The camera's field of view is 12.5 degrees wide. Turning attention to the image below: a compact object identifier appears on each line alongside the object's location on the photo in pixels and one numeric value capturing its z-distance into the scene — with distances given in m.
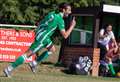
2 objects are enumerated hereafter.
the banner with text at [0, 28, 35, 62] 23.22
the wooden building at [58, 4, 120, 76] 21.70
